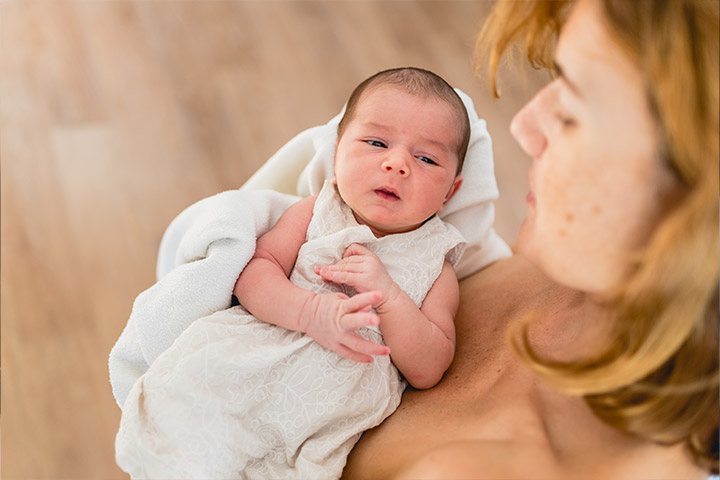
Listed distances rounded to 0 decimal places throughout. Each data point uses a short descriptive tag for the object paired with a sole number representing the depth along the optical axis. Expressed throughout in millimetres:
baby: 969
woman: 714
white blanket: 1082
